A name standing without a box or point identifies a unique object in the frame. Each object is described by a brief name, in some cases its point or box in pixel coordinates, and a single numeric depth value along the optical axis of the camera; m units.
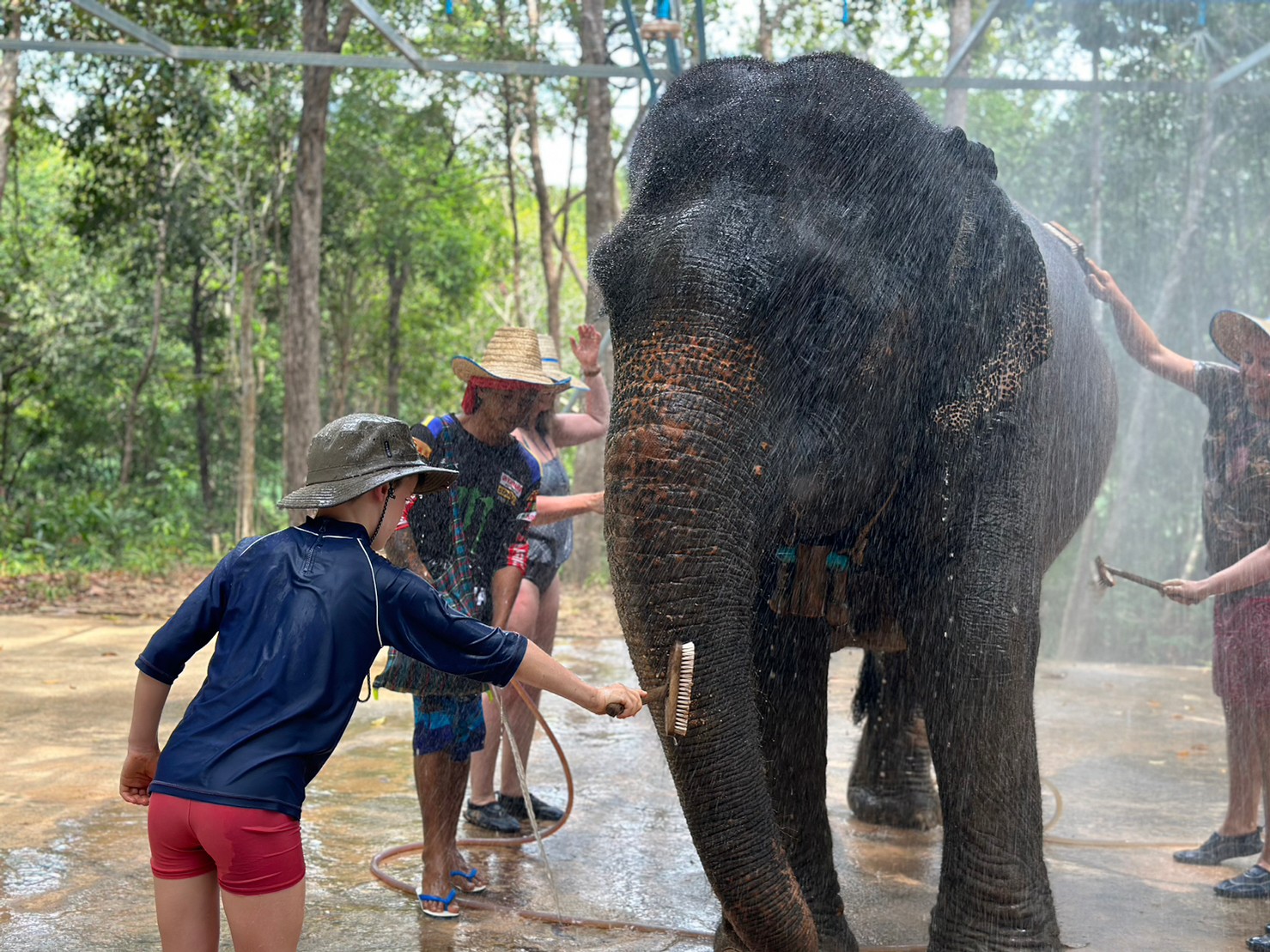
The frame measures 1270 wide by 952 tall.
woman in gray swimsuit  5.23
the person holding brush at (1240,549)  4.80
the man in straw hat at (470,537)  4.30
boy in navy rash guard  2.54
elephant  2.90
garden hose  4.10
